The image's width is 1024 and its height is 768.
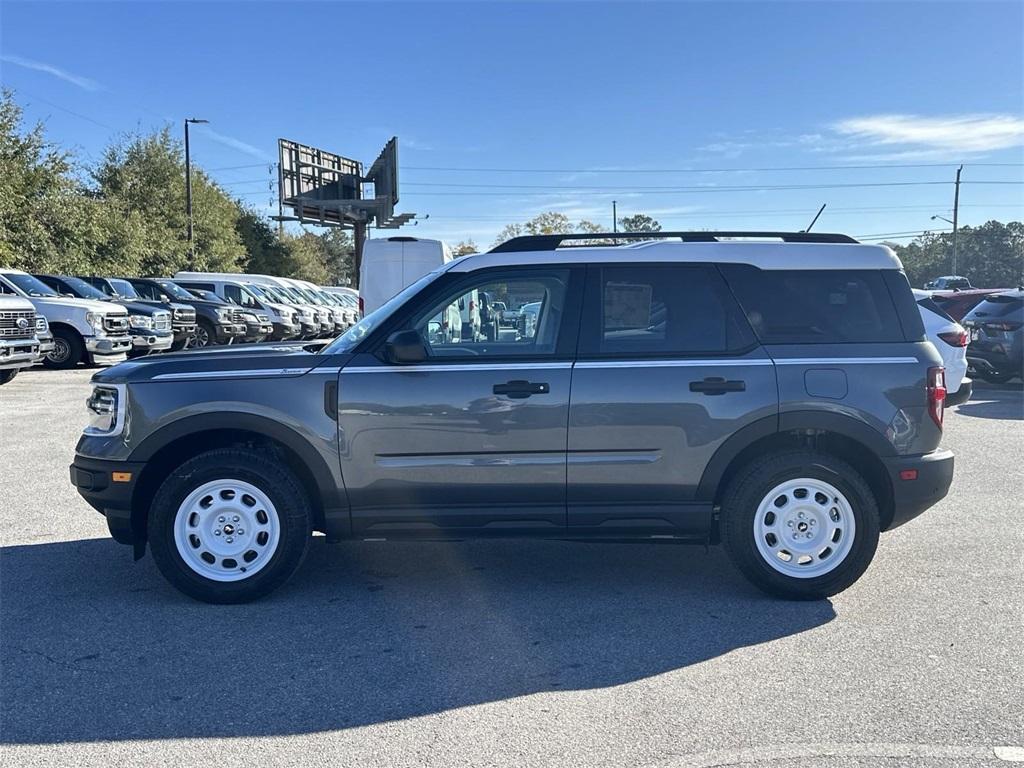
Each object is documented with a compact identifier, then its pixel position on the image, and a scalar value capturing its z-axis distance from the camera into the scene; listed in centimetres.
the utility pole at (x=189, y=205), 3647
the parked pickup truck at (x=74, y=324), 1514
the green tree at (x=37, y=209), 2370
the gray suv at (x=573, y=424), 426
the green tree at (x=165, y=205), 3547
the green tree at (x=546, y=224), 6656
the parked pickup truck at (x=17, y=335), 1223
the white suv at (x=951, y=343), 992
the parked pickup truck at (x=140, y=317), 1653
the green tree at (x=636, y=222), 5583
